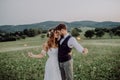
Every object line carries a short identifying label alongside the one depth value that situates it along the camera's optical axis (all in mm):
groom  1905
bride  1923
